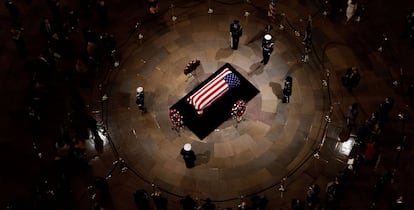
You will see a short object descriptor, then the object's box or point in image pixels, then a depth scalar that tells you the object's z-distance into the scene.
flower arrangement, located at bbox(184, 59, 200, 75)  25.09
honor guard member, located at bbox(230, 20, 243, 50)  25.31
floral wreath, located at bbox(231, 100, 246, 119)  23.61
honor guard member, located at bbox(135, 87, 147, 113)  23.80
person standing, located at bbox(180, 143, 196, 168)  22.33
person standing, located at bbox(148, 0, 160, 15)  26.69
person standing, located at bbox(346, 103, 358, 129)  22.84
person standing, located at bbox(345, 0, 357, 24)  26.56
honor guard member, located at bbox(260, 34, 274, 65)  24.70
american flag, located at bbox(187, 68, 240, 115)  23.11
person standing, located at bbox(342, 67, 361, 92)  23.92
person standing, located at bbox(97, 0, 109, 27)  26.25
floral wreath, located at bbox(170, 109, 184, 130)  23.77
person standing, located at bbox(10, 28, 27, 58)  25.31
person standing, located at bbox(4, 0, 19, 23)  25.73
